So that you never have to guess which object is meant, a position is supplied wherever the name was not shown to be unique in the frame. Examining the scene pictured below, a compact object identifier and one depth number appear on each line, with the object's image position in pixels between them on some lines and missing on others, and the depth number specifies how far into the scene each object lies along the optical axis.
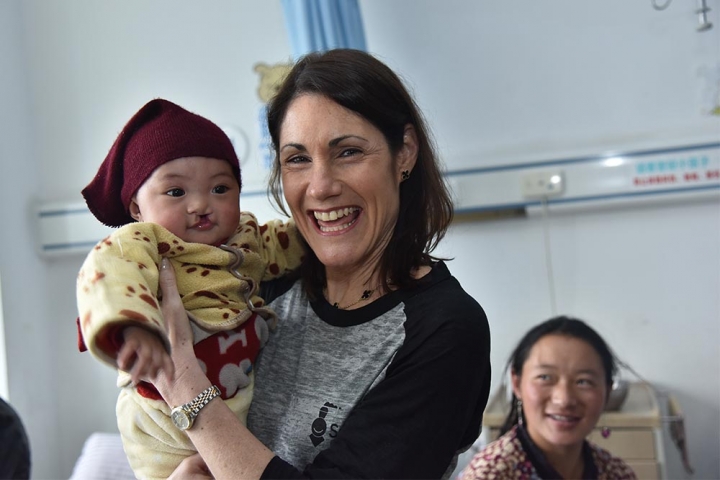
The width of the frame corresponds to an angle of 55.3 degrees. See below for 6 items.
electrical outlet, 1.85
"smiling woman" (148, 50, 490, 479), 0.76
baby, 0.85
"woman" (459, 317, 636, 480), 1.14
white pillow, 1.59
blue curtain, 1.91
